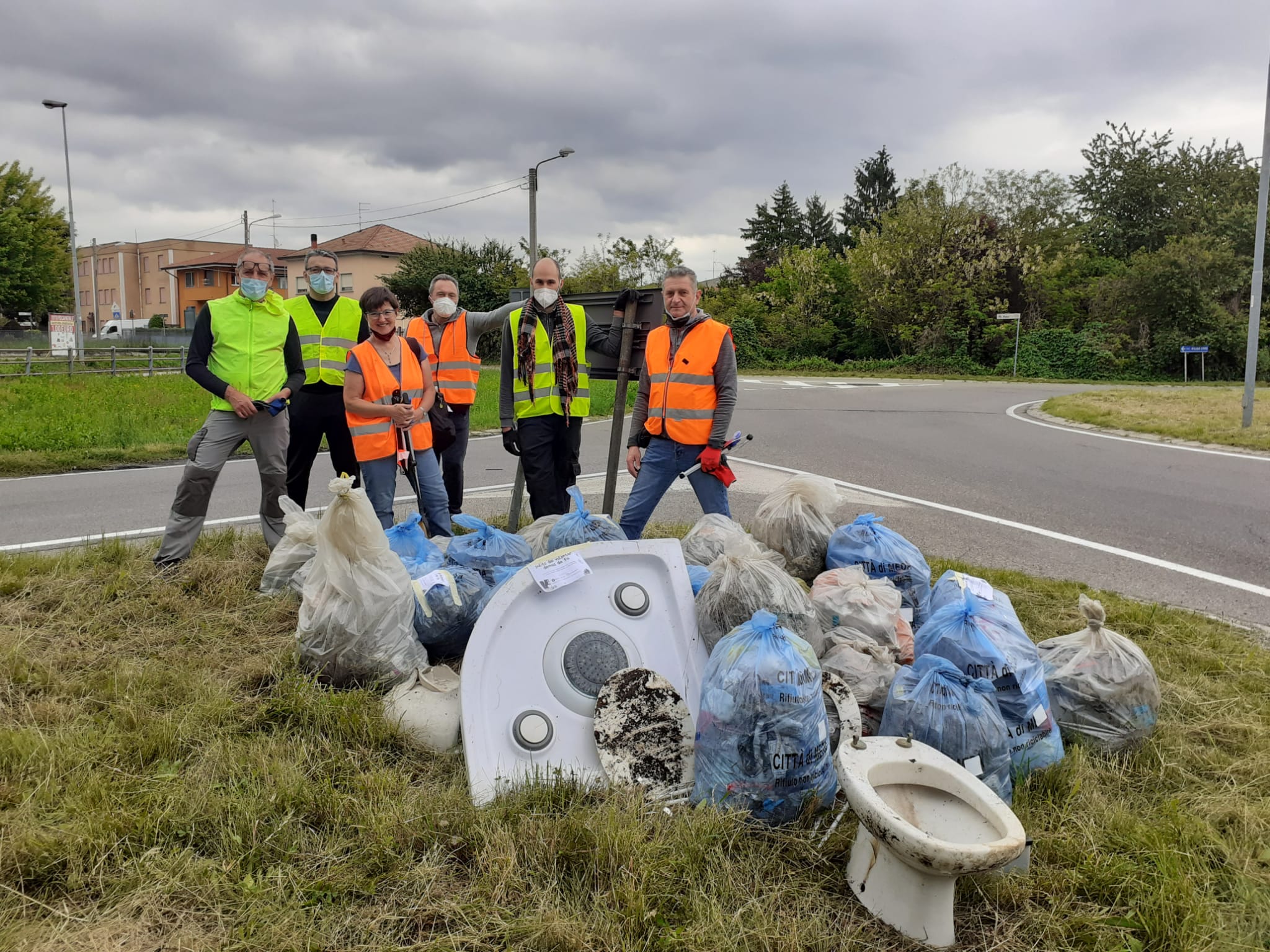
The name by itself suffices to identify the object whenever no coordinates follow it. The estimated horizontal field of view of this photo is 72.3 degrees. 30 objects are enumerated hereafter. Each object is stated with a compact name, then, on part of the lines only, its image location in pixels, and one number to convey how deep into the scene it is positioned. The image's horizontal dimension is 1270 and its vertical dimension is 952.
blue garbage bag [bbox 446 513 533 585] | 4.02
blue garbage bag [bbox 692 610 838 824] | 2.54
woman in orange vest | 5.11
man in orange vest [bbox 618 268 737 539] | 4.88
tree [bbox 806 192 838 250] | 60.31
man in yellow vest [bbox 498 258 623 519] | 5.30
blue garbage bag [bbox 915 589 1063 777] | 2.91
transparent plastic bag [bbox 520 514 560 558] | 4.39
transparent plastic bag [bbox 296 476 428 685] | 3.39
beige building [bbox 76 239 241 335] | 75.94
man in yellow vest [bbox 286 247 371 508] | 5.67
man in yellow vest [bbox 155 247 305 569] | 4.95
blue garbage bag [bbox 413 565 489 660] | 3.67
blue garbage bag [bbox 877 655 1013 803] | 2.64
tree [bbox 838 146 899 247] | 59.53
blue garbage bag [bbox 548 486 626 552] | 4.05
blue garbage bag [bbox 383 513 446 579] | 3.95
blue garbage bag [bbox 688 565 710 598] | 3.61
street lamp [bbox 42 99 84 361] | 28.35
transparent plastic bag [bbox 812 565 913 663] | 3.42
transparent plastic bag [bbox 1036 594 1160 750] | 3.10
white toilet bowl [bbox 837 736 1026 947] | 2.07
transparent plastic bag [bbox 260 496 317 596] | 4.54
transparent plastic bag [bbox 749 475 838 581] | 4.34
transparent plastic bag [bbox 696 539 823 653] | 3.15
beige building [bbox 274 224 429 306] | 54.03
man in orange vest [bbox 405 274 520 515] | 6.62
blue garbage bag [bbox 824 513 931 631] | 3.96
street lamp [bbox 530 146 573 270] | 25.55
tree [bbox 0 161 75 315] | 38.78
